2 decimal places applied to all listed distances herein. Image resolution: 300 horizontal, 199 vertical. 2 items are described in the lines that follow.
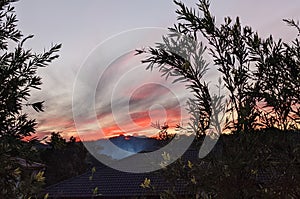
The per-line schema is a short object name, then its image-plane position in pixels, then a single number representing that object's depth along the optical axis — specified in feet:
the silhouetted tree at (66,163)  115.44
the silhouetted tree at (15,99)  14.02
